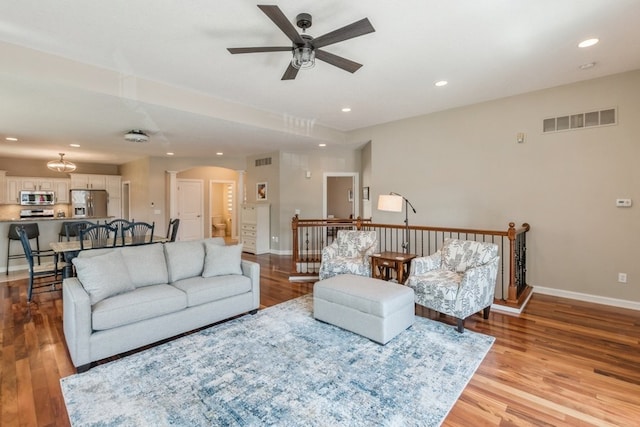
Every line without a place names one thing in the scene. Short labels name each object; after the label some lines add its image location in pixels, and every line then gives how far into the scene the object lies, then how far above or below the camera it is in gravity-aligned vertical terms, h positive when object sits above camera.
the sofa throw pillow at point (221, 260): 3.61 -0.64
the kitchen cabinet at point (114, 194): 9.72 +0.50
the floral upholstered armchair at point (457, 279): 3.22 -0.84
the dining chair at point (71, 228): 5.53 -0.35
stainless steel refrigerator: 9.16 +0.20
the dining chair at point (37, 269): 3.92 -0.83
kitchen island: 5.60 -0.53
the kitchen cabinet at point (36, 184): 8.55 +0.76
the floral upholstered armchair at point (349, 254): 4.36 -0.74
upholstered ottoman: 2.93 -1.03
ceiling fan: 2.16 +1.34
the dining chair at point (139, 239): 4.55 -0.48
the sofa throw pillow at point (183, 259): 3.46 -0.59
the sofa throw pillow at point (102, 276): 2.74 -0.63
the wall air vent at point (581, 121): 3.94 +1.18
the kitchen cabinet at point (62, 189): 9.05 +0.63
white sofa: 2.55 -0.84
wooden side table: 4.07 -0.79
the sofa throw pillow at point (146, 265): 3.17 -0.61
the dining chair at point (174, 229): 5.22 -0.36
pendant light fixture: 6.73 +1.00
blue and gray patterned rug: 1.97 -1.35
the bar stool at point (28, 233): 5.50 -0.43
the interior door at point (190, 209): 9.52 -0.01
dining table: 3.96 -0.51
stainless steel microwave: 8.48 +0.34
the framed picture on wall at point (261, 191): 8.04 +0.47
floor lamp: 4.39 +0.06
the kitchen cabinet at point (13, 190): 8.33 +0.56
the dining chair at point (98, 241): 3.98 -0.49
